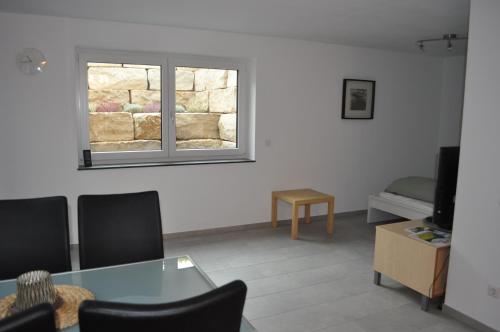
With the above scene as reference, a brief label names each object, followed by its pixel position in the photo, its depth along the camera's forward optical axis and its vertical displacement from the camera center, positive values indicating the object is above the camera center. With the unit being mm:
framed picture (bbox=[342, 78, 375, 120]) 5156 +285
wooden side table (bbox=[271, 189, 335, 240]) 4387 -916
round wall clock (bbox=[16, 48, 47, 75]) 3574 +475
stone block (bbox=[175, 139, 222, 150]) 4500 -314
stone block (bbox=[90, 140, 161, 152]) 4156 -329
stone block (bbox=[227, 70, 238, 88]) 4645 +465
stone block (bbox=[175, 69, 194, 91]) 4379 +406
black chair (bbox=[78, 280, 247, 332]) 929 -475
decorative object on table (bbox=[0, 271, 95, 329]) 1400 -678
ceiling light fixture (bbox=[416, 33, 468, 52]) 3876 +875
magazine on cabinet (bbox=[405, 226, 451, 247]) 2864 -855
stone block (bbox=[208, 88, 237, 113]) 4598 +200
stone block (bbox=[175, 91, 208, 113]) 4414 +185
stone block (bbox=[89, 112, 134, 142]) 4098 -126
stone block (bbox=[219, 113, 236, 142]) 4703 -112
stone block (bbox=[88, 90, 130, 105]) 4047 +193
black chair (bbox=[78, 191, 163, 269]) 2139 -624
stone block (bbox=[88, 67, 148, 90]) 4027 +381
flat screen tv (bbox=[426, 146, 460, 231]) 3010 -497
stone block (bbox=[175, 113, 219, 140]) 4461 -95
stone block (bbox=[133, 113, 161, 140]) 4281 -111
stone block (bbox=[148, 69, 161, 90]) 4258 +400
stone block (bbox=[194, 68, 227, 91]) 4479 +439
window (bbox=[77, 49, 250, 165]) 4062 +92
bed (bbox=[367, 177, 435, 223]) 4410 -915
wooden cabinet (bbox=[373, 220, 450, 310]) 2830 -1049
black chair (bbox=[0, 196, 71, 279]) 1983 -627
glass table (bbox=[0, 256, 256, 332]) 1699 -766
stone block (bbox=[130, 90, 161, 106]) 4223 +206
